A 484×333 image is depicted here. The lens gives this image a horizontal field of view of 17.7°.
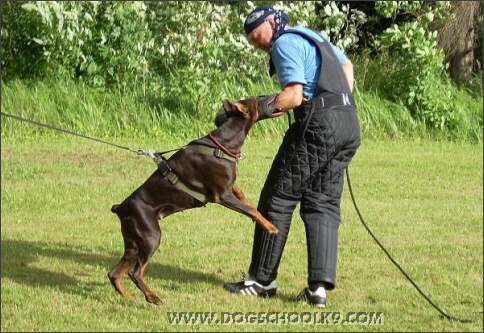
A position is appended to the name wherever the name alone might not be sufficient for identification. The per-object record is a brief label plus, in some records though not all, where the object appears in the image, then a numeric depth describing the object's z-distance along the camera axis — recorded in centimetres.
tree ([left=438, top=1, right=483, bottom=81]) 2680
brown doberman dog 970
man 961
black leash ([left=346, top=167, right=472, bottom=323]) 930
